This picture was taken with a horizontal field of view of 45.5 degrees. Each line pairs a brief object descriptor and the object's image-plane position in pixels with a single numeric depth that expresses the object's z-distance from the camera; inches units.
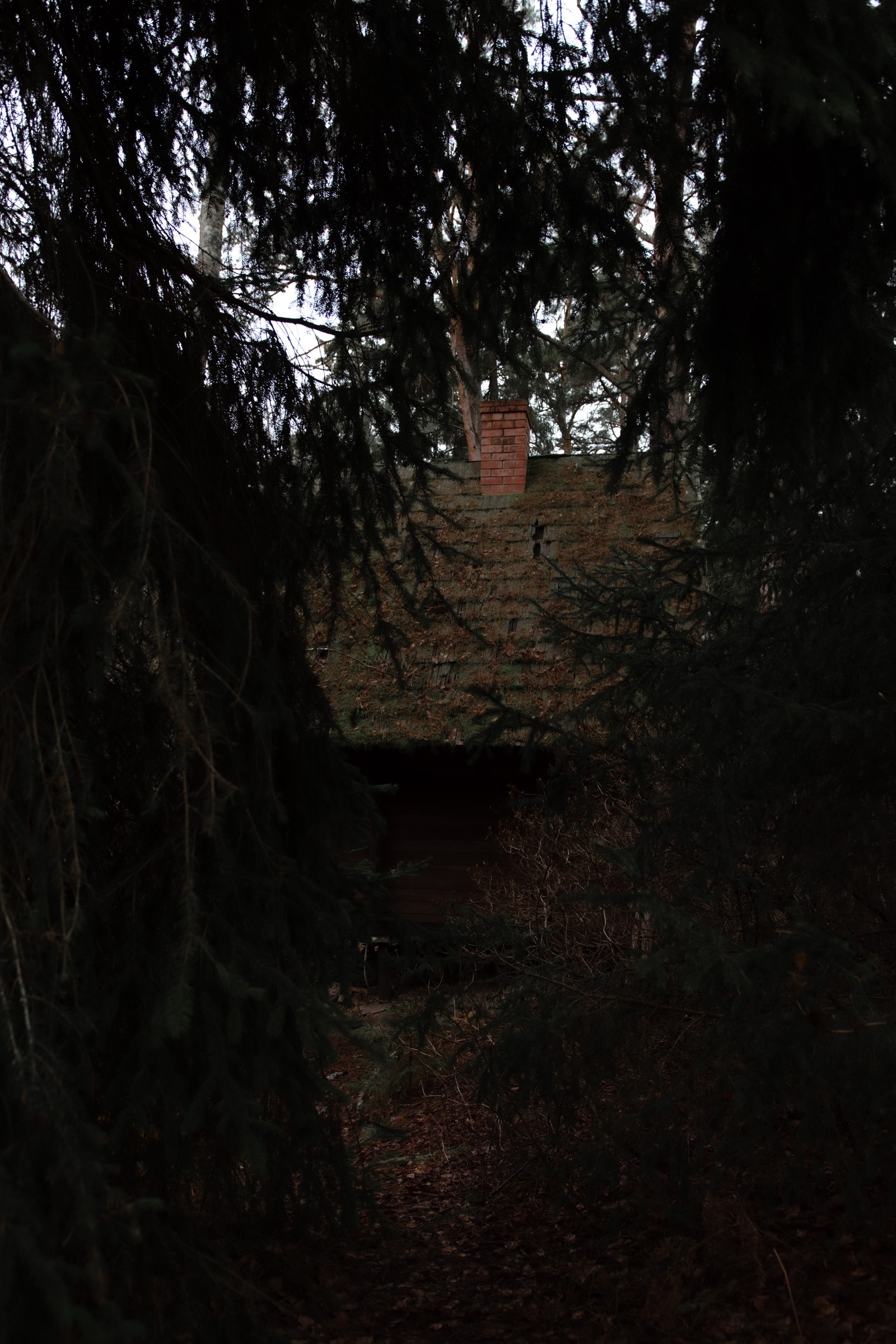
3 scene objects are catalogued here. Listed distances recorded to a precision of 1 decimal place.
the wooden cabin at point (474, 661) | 353.4
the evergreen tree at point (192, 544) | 84.2
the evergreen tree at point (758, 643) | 117.3
